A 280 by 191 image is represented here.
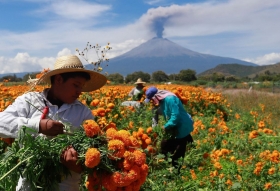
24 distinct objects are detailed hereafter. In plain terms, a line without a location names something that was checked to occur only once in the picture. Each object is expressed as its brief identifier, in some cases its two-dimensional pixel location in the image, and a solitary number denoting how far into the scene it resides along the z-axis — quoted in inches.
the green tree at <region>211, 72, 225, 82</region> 2439.6
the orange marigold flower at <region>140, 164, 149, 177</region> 73.1
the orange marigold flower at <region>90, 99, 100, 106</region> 170.7
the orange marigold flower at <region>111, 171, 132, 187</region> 70.0
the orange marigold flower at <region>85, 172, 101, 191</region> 74.5
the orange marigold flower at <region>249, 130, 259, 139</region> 187.6
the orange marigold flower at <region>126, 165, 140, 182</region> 70.1
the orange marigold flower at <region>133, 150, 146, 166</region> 72.7
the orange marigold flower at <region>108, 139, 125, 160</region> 72.1
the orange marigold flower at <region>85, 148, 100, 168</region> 68.9
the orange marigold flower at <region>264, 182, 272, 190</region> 138.9
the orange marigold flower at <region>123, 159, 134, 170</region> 71.2
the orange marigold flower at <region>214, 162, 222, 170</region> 153.1
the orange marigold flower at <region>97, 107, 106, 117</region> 134.3
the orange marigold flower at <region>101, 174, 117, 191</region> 71.6
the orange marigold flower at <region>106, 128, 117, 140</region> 75.3
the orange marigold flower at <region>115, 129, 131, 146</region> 75.2
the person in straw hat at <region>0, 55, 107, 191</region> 82.0
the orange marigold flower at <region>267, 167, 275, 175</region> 143.8
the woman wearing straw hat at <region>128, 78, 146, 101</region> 380.0
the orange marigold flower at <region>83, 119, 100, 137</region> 74.7
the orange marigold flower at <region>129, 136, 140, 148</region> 76.8
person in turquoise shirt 199.5
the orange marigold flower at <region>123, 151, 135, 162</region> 72.2
